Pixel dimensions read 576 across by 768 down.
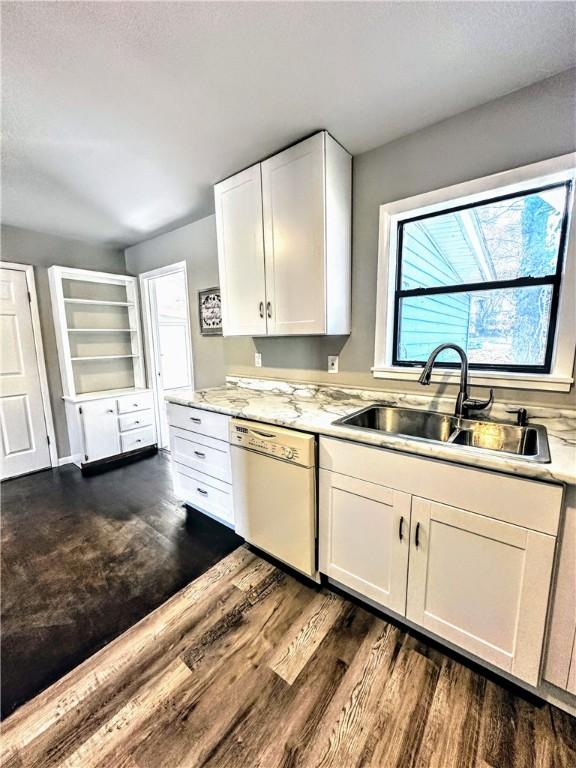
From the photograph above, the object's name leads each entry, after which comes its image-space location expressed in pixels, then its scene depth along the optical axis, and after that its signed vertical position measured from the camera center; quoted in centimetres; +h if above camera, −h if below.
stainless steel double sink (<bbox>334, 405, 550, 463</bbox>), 126 -46
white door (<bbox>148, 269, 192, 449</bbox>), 365 +0
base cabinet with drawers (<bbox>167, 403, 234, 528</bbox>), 197 -83
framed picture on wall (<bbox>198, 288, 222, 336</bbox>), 281 +26
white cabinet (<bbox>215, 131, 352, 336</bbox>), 172 +61
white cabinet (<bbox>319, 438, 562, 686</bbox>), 104 -81
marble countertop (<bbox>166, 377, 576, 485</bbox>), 103 -41
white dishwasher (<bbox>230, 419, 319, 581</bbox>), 154 -82
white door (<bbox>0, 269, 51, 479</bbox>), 297 -42
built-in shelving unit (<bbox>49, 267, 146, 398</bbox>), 318 +11
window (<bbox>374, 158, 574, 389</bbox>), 146 +32
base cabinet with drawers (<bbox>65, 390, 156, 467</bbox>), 318 -92
